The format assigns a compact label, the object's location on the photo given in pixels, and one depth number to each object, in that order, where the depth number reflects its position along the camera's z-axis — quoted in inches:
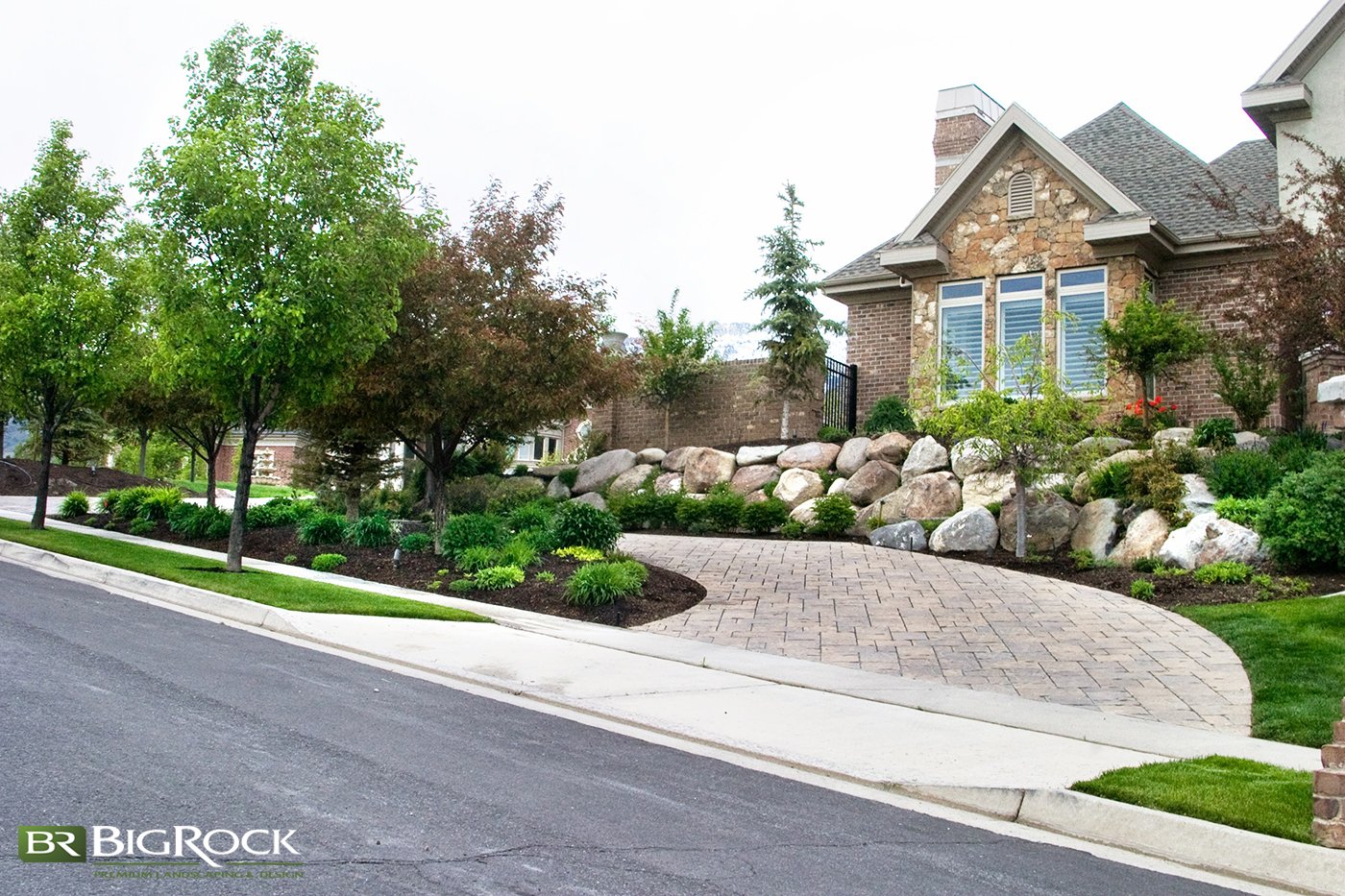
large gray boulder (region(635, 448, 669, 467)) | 892.6
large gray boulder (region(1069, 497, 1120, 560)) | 597.6
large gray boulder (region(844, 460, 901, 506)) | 745.0
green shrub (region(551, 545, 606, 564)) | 567.5
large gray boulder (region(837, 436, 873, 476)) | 780.6
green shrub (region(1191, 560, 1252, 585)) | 505.4
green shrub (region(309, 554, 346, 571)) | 593.6
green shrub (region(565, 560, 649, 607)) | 488.7
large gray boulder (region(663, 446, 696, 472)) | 863.7
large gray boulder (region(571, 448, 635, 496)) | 888.3
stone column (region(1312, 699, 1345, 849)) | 204.5
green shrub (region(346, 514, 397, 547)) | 643.5
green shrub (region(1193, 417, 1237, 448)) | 637.9
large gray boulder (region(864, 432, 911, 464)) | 768.3
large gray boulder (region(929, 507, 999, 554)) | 634.8
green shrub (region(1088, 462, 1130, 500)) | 624.7
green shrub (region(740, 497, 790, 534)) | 741.3
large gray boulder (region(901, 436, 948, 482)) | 737.6
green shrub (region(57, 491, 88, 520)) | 834.8
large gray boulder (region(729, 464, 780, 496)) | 809.5
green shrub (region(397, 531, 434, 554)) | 617.6
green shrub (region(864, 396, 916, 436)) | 816.3
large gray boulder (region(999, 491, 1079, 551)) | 629.3
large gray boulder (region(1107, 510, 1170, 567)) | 570.6
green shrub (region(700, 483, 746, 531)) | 756.0
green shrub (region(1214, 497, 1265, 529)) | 544.1
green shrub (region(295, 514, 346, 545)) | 657.6
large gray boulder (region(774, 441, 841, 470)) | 803.4
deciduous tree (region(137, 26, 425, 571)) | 506.0
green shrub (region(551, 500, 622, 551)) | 597.9
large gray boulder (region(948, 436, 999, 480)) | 693.7
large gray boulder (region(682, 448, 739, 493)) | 833.5
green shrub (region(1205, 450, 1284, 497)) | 574.2
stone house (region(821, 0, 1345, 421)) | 752.3
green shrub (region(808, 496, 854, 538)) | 708.0
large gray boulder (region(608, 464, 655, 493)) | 862.5
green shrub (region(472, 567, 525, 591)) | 526.6
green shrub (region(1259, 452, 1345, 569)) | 499.8
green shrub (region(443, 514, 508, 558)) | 589.3
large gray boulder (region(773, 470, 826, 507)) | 766.5
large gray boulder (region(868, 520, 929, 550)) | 652.7
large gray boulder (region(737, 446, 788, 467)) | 837.8
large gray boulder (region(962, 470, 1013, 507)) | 682.2
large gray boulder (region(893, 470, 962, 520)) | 696.4
